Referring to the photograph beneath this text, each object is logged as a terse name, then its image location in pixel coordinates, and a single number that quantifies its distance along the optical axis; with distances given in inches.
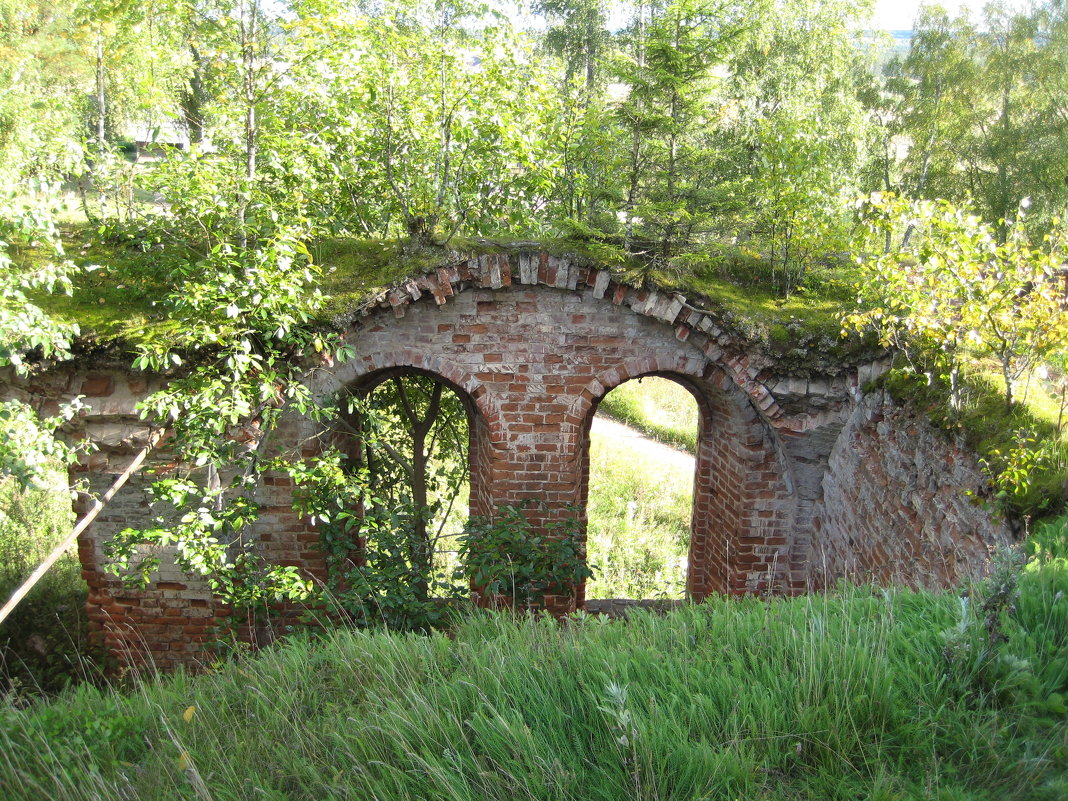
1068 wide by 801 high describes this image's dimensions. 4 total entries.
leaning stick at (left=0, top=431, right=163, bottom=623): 155.1
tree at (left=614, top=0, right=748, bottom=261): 230.4
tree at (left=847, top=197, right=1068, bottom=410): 159.8
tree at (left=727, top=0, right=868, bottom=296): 619.5
